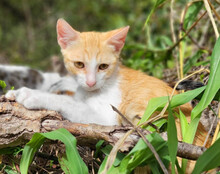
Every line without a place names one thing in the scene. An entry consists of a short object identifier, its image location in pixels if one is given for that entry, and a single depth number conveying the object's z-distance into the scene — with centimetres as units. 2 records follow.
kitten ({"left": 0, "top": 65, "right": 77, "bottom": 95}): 118
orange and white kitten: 97
